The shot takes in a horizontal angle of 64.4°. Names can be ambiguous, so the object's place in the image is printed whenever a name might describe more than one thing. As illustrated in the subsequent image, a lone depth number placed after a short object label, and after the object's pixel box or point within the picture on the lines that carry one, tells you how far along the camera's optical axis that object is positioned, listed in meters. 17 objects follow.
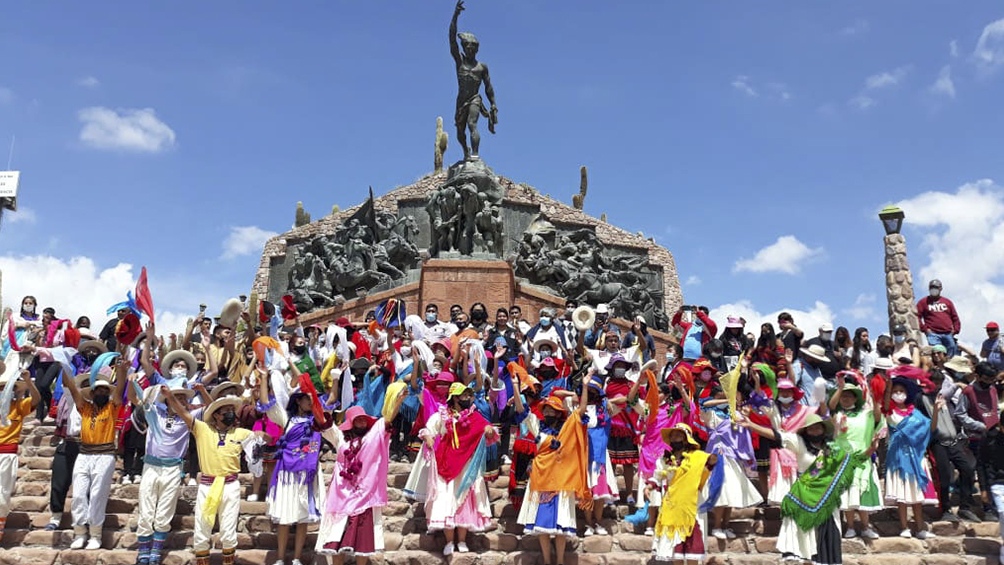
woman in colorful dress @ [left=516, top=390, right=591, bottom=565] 6.89
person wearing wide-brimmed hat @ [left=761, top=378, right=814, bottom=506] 7.28
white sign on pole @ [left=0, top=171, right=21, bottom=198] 28.78
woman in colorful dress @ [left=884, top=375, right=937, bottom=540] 7.55
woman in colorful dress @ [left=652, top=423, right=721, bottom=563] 6.50
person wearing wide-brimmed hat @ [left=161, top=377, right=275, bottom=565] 6.80
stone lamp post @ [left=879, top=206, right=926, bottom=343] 15.81
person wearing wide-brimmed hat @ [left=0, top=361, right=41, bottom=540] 7.64
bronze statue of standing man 18.31
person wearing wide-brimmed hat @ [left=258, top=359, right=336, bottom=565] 6.97
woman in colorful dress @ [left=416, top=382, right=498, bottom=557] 7.22
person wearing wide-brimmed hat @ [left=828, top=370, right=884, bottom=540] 7.18
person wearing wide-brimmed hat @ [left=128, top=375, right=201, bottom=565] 7.05
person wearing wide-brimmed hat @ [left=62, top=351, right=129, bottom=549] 7.44
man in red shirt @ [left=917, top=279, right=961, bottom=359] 11.54
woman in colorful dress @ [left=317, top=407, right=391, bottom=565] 6.72
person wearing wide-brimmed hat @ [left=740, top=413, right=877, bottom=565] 6.35
